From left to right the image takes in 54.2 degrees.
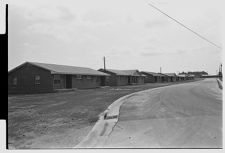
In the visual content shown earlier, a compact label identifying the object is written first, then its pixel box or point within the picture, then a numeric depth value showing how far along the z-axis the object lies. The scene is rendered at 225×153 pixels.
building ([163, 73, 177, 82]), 86.35
